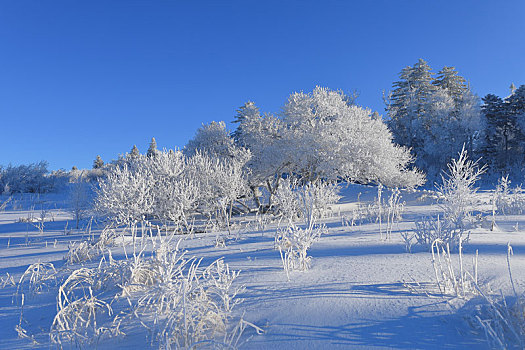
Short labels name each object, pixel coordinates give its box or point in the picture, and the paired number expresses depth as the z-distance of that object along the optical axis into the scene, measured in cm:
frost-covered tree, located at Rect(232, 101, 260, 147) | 1243
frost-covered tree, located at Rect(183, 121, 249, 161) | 1232
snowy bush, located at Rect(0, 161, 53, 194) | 1895
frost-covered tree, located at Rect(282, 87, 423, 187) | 1011
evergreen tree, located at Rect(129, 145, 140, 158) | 4788
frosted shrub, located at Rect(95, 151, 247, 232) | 762
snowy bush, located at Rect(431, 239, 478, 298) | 200
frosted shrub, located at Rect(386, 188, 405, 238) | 673
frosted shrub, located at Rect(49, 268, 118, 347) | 177
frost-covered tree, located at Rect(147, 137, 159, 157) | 4869
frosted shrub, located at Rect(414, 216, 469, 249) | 352
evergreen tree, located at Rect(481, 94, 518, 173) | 2242
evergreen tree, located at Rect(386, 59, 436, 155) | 2601
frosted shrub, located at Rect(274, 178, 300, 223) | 742
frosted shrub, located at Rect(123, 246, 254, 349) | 162
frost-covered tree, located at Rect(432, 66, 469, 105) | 2922
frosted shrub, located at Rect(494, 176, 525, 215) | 683
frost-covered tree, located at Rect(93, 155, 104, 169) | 4776
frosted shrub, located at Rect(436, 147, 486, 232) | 425
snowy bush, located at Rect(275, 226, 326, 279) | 282
